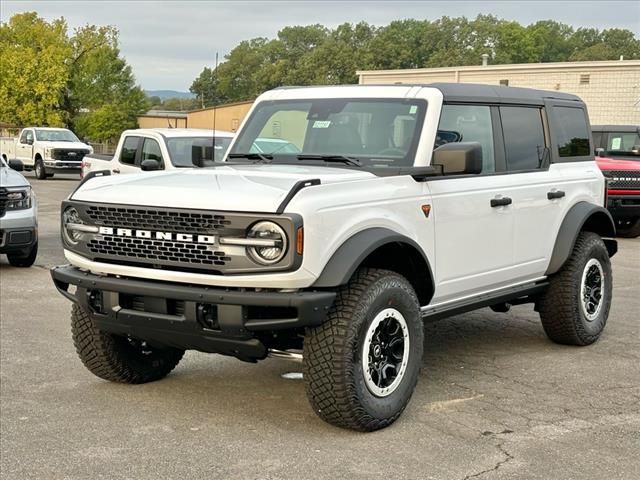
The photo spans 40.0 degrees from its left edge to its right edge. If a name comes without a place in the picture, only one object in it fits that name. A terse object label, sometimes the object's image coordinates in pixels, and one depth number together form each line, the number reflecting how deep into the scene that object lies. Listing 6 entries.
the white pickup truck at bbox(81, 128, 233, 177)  13.93
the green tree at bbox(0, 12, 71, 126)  51.03
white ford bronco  4.53
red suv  15.01
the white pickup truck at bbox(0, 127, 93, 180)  30.20
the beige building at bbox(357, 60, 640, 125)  34.16
